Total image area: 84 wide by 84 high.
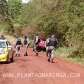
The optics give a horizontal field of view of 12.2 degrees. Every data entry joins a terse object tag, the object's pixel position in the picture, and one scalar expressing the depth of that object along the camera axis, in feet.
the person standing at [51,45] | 85.20
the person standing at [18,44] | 109.50
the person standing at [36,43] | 118.72
